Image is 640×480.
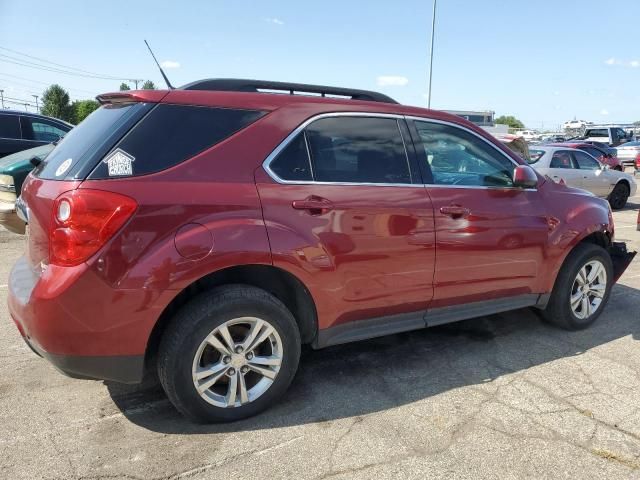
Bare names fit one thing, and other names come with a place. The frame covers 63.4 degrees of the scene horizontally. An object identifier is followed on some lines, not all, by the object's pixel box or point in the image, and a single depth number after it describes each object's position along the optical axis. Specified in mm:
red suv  2496
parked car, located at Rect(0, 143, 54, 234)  5254
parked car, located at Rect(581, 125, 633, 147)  30500
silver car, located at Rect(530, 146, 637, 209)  12094
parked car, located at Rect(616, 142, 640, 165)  23609
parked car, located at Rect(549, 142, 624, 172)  17875
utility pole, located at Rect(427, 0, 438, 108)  24581
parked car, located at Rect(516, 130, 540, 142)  62688
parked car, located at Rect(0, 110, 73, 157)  9258
